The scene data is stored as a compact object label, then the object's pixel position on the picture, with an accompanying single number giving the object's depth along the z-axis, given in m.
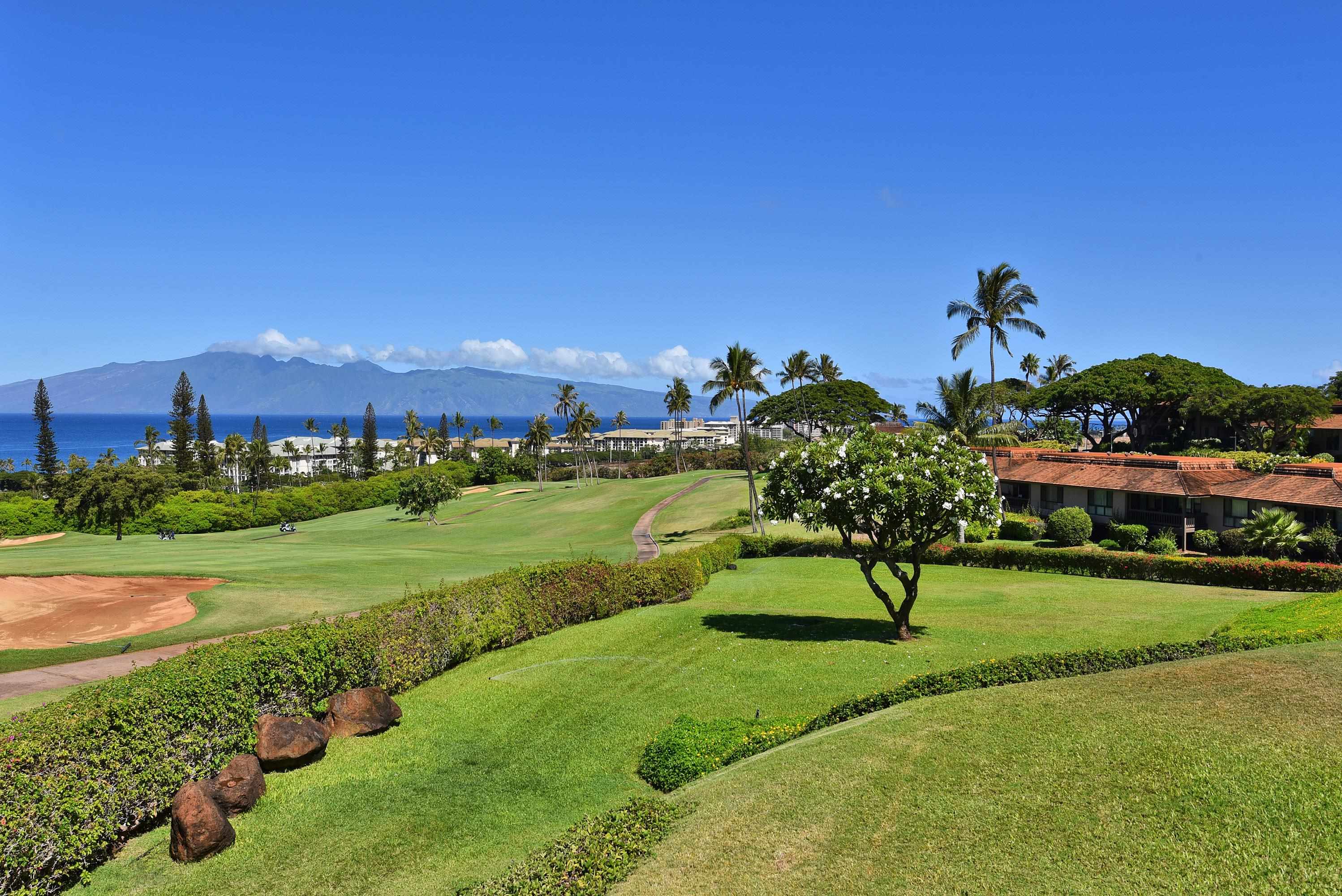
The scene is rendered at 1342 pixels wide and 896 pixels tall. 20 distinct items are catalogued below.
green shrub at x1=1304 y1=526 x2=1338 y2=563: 38.88
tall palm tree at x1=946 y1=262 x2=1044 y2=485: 52.20
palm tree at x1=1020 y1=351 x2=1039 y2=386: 127.25
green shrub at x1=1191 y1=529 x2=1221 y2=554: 44.97
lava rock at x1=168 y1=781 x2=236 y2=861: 11.48
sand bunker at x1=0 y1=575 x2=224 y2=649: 24.50
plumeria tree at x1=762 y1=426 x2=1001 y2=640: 20.55
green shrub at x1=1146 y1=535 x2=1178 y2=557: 44.03
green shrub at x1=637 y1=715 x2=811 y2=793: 13.90
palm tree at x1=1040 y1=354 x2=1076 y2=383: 127.38
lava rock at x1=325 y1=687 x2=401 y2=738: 16.26
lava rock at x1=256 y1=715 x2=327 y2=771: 14.34
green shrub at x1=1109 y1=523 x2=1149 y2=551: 45.81
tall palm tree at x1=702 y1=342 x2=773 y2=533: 59.31
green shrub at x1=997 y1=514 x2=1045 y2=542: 51.59
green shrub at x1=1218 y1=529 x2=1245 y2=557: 42.59
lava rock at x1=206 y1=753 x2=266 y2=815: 12.73
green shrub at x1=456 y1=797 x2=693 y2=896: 9.38
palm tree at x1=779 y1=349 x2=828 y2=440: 99.38
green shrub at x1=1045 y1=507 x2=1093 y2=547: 48.47
